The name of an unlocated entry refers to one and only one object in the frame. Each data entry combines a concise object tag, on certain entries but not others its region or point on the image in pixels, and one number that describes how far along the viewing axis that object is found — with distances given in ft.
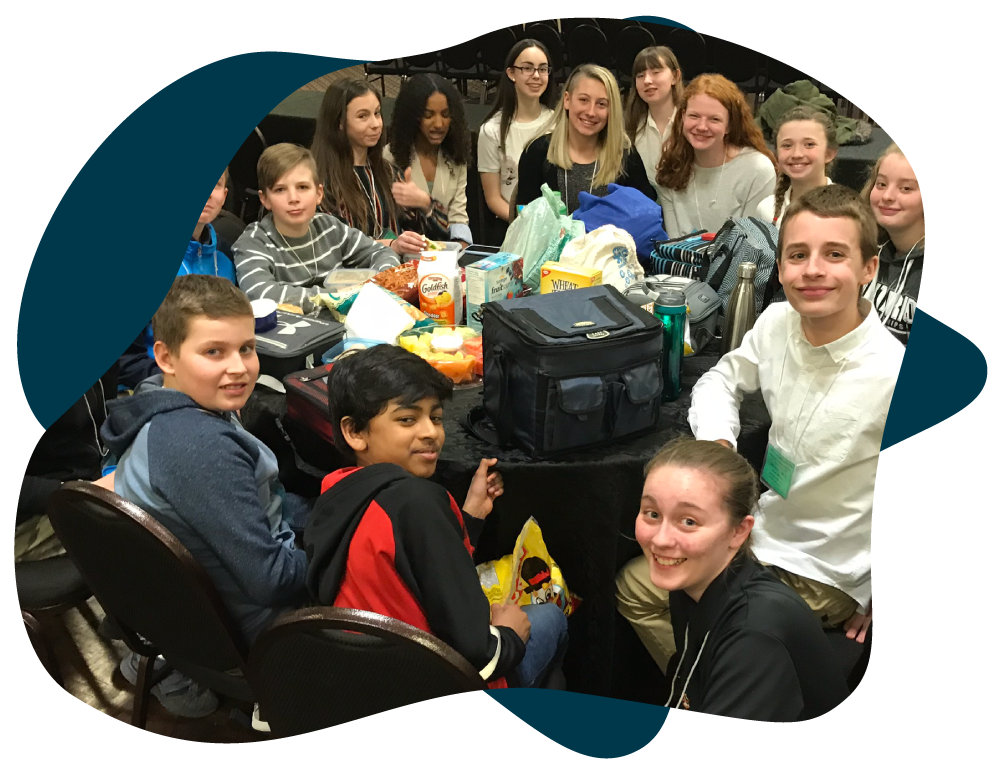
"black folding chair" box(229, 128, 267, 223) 7.31
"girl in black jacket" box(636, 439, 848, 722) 5.65
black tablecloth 6.67
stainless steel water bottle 7.59
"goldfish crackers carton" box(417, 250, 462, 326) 8.21
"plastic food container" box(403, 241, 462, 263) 9.24
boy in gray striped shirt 8.21
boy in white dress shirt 6.08
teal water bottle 7.15
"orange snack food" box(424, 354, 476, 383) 7.32
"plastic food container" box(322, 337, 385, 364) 7.47
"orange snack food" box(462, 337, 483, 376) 7.52
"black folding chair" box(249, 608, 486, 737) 5.39
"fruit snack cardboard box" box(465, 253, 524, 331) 8.11
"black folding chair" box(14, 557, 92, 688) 6.88
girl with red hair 8.29
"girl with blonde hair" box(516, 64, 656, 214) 9.32
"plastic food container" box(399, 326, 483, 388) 7.36
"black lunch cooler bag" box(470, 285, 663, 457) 6.41
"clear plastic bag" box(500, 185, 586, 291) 8.79
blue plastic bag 9.09
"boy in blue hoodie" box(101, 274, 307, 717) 5.93
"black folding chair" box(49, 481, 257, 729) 5.96
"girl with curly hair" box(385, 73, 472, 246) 9.29
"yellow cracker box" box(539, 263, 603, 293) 8.05
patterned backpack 7.80
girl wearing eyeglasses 9.89
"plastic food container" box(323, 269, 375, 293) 8.57
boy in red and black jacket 5.68
